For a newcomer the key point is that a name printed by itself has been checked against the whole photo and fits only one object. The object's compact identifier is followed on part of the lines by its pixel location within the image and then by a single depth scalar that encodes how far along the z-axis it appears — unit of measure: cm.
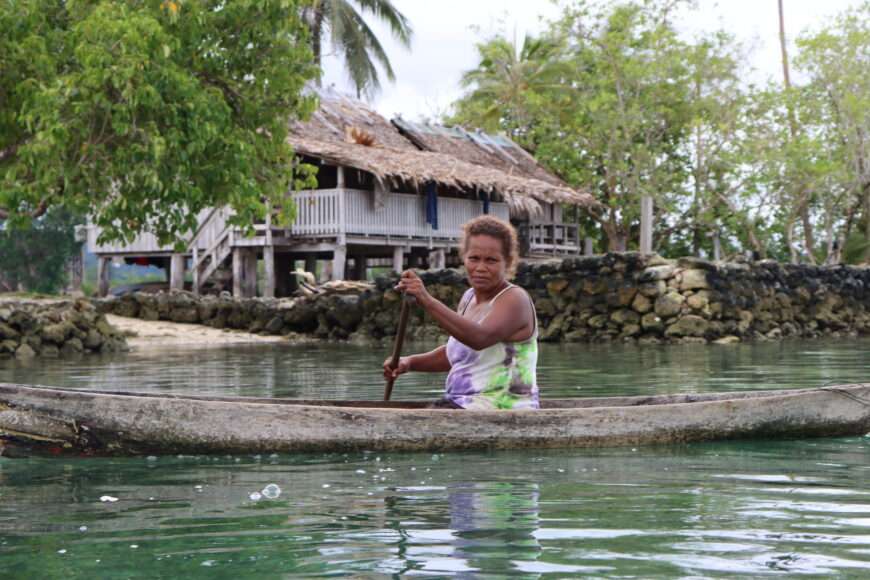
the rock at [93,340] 1702
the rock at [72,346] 1681
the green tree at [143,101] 1166
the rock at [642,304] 1856
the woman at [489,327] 546
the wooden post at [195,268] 2378
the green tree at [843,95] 2369
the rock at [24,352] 1605
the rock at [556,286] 1944
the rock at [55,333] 1664
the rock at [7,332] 1628
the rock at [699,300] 1830
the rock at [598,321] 1895
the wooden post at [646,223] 2466
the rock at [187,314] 2217
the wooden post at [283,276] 2565
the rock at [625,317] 1873
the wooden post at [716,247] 3019
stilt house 2211
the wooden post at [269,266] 2255
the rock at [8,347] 1617
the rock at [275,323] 2127
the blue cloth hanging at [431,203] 2384
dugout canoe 528
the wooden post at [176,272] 2469
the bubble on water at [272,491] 455
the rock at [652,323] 1839
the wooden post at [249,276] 2364
